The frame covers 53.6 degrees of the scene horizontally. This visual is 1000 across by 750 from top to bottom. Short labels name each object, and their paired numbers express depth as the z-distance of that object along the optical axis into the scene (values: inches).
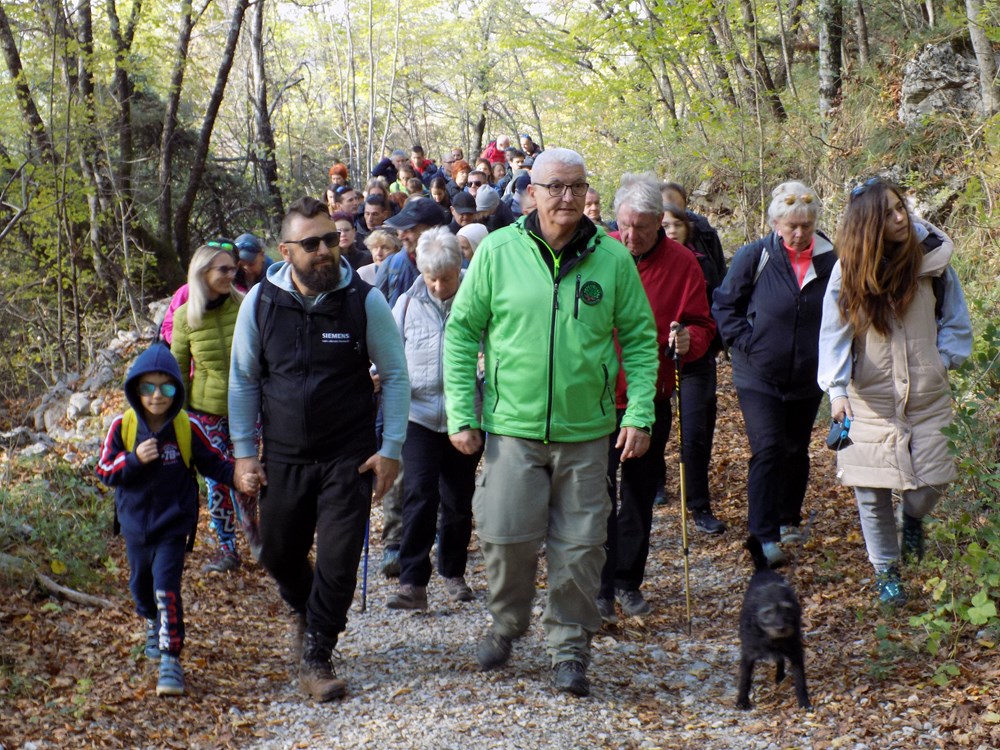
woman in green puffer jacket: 247.9
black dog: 167.6
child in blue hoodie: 190.9
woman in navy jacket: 231.5
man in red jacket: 216.4
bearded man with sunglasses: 177.3
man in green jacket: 173.8
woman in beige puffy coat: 191.9
